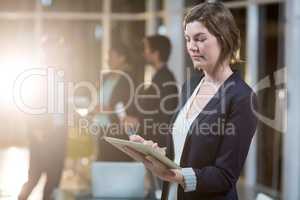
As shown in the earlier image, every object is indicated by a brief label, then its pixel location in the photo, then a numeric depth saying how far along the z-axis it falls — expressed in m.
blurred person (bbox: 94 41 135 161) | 10.66
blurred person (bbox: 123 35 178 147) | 9.05
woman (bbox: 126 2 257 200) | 3.62
